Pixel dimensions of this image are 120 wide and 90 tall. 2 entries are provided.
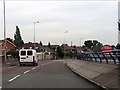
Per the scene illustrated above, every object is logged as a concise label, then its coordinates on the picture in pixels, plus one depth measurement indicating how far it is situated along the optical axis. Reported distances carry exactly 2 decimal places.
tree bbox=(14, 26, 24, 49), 71.76
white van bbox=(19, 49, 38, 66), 20.18
